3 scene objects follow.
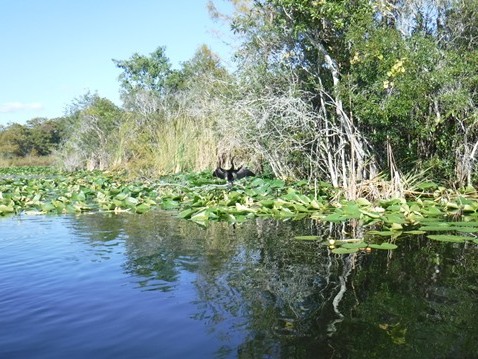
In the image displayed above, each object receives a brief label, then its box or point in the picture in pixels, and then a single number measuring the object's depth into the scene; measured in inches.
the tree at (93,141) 1008.6
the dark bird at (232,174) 466.6
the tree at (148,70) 1390.3
